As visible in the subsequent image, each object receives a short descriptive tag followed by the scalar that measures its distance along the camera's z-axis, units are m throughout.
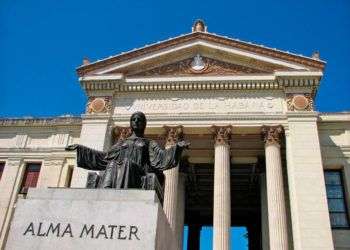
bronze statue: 8.27
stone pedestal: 7.12
